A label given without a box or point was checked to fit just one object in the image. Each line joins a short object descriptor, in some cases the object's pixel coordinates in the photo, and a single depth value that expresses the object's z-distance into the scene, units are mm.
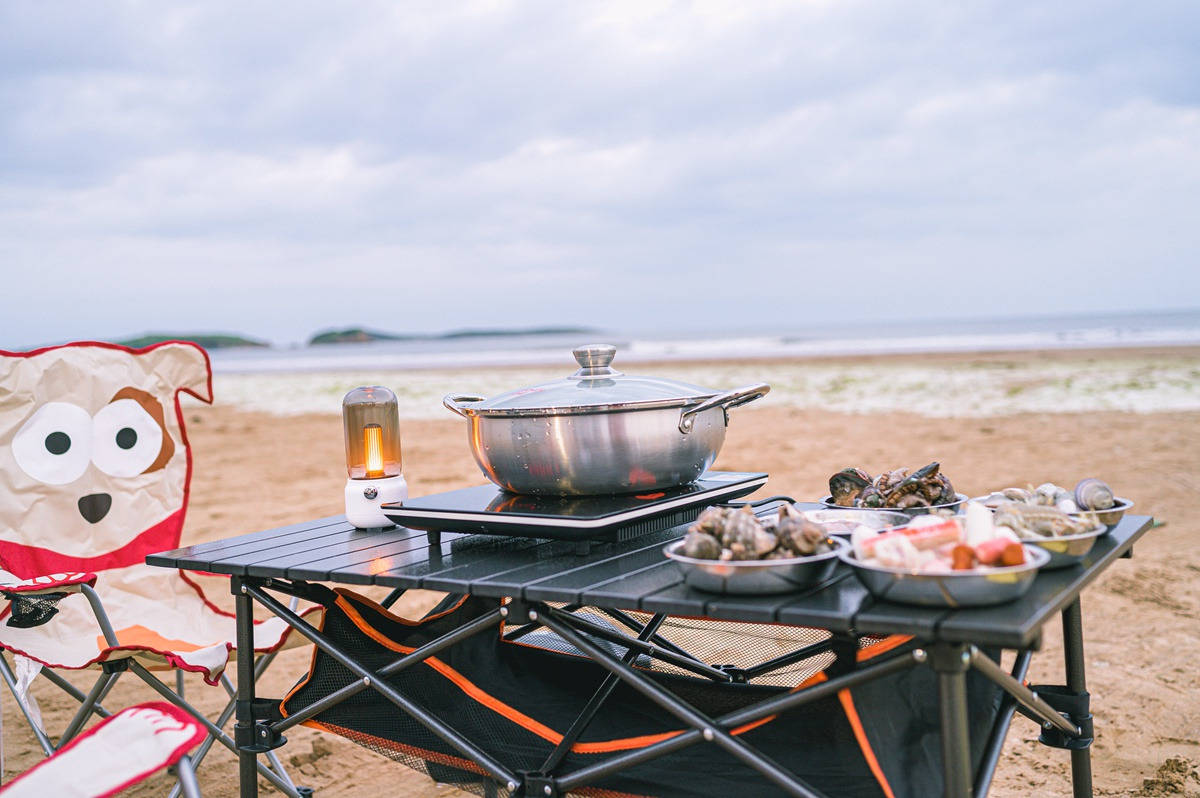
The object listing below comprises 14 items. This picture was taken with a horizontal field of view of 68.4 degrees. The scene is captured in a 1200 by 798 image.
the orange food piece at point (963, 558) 1173
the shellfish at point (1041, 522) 1425
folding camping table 1152
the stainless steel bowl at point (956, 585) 1136
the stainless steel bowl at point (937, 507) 1763
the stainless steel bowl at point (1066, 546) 1372
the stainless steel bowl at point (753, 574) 1257
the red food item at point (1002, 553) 1167
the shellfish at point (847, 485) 1974
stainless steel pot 1722
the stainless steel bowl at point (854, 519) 1653
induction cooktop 1623
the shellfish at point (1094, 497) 1623
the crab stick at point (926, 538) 1242
